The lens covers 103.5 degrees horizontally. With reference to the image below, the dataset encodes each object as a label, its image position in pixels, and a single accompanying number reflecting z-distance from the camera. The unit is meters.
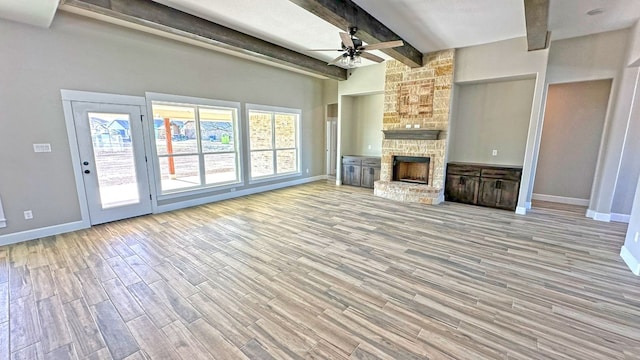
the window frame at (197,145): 4.83
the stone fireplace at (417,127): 5.67
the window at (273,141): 6.66
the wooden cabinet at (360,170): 7.26
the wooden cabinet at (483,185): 5.18
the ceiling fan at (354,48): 3.62
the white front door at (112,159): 4.13
